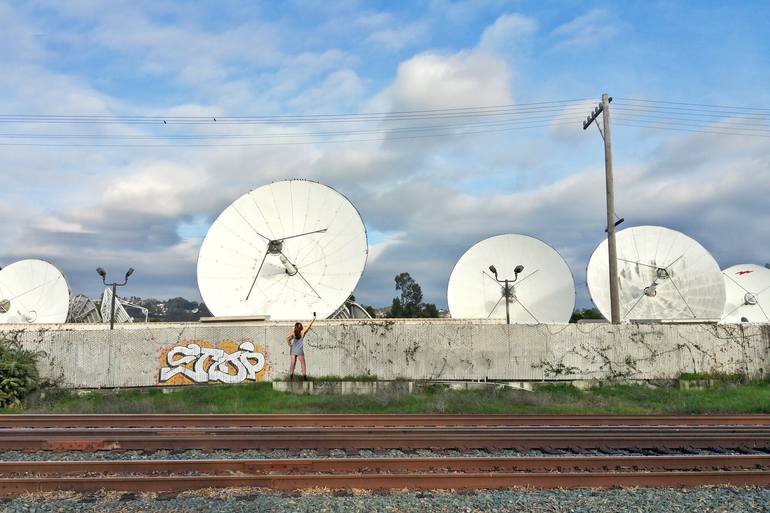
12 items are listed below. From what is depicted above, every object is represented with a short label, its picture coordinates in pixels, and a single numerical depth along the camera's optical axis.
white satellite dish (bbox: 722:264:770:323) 42.84
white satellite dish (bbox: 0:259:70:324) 38.47
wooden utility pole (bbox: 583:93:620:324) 23.41
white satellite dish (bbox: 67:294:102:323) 46.72
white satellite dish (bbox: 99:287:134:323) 43.91
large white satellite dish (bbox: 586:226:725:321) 32.84
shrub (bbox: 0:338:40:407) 18.86
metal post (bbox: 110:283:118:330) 26.30
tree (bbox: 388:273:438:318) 79.18
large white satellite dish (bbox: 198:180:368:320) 26.75
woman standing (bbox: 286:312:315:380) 20.58
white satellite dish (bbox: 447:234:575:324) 32.69
